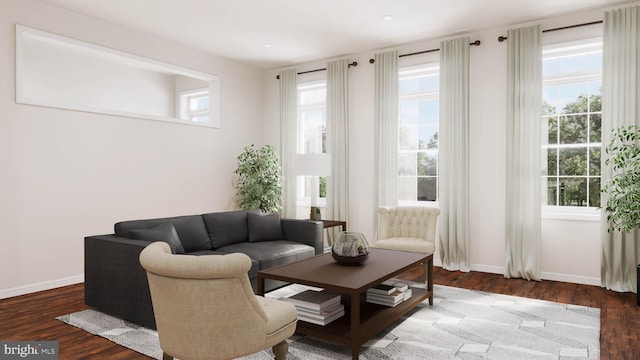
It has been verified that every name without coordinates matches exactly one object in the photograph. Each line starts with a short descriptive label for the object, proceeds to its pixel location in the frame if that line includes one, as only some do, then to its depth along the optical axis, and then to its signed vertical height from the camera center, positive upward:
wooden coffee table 2.60 -0.70
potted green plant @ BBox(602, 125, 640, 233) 3.89 -0.08
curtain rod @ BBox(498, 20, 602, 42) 4.49 +1.57
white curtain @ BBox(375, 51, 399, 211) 5.75 +0.60
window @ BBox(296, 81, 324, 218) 6.61 +0.68
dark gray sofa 3.20 -0.68
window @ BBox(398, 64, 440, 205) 5.66 +0.53
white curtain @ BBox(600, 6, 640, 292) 4.26 +0.72
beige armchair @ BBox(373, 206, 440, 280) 4.59 -0.62
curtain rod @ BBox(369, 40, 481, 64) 5.14 +1.57
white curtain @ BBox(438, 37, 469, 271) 5.20 +0.23
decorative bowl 3.23 -0.57
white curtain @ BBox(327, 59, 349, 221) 6.15 +0.53
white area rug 2.75 -1.15
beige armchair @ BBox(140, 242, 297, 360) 1.90 -0.61
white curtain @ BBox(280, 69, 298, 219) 6.70 +0.57
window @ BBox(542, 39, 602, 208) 4.67 +0.56
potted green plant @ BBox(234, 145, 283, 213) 6.21 -0.10
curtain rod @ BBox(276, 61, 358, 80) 6.12 +1.57
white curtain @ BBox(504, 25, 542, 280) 4.75 +0.22
